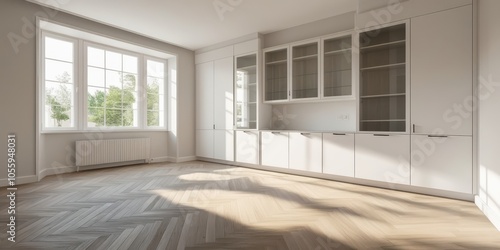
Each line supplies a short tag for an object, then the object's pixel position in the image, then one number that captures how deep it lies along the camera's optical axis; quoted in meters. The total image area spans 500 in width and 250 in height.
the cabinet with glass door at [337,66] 4.38
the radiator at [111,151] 5.07
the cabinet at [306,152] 4.45
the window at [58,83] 4.73
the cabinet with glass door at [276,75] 5.19
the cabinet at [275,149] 4.91
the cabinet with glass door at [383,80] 3.78
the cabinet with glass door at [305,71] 4.78
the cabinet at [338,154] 4.07
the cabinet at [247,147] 5.39
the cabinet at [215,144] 5.92
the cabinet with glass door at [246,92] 5.55
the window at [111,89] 5.35
